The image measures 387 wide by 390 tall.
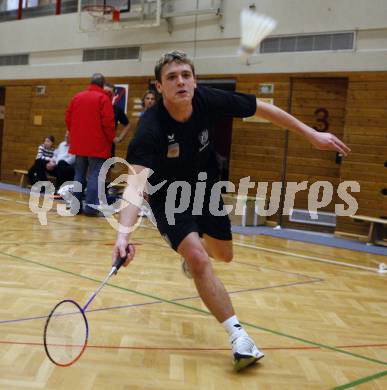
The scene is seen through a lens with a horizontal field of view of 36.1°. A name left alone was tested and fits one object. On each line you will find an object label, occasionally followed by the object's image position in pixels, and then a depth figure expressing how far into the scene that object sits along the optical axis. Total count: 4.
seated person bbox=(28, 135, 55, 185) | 14.08
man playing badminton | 3.41
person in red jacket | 9.79
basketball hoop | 13.73
